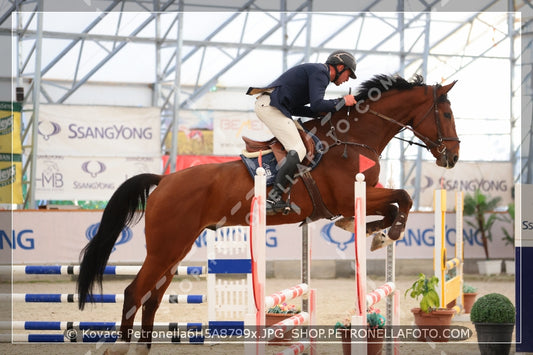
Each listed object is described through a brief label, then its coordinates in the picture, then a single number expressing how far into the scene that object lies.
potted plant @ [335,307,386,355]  8.68
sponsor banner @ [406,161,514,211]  28.14
